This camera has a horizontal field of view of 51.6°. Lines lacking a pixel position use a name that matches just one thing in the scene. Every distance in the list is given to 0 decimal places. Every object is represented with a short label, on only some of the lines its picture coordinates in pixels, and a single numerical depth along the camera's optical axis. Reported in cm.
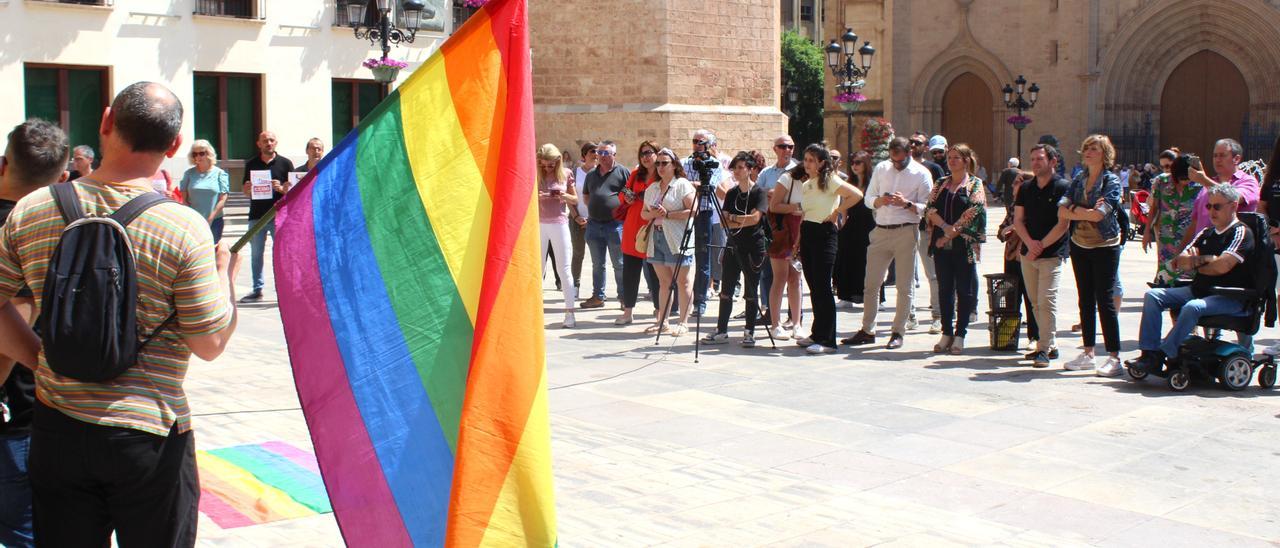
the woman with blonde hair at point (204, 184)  1264
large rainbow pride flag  341
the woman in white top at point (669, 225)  1072
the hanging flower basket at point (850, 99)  2528
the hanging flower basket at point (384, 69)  1973
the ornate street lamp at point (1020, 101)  3547
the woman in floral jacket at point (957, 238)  980
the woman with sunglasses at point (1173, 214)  999
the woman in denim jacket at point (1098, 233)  888
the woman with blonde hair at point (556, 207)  1171
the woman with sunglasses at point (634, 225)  1129
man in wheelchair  834
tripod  1041
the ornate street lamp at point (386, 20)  1872
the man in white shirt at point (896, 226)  1015
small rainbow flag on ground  554
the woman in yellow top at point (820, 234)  1005
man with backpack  301
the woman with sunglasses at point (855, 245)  1212
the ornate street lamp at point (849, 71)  2454
